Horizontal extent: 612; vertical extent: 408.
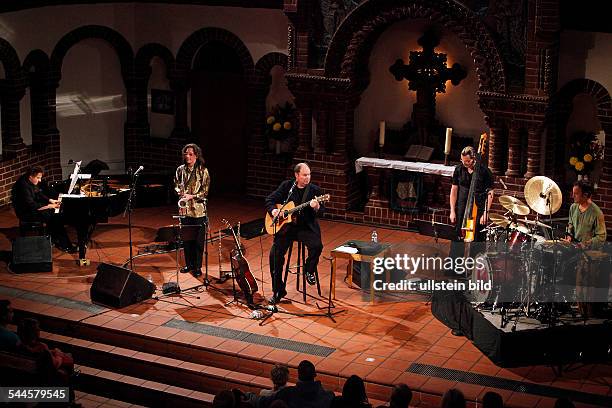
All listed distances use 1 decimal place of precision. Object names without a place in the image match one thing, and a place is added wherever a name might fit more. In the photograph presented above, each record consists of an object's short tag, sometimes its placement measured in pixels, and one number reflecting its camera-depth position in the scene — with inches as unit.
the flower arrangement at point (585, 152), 631.2
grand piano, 589.9
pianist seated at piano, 603.2
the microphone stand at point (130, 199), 562.3
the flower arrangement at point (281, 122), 727.1
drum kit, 476.7
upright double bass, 534.0
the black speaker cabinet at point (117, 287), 536.4
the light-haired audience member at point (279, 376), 392.2
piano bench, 613.0
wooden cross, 674.2
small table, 547.2
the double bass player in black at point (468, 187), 543.5
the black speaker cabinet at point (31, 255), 585.9
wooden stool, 538.0
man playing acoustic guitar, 524.4
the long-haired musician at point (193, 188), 562.3
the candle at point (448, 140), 645.9
